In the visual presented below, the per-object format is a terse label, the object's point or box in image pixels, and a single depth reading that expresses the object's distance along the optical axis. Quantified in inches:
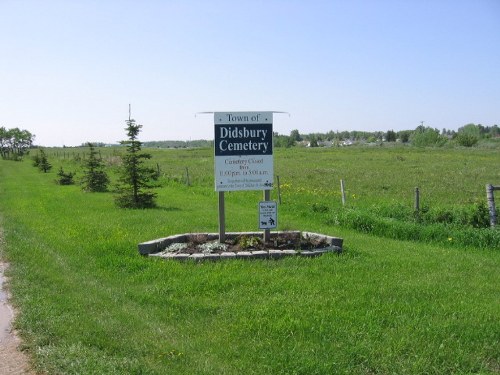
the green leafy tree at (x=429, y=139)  4527.6
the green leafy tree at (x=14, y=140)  3530.8
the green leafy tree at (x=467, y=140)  4228.1
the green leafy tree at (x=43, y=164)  1638.8
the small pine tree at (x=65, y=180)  1132.5
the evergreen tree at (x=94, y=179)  955.3
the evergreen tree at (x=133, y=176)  685.3
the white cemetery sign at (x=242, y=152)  370.9
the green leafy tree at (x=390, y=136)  6474.9
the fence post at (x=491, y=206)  428.5
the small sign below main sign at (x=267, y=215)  365.7
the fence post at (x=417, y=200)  488.7
